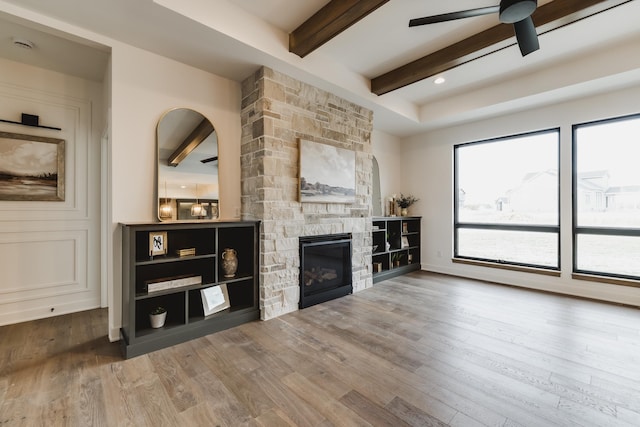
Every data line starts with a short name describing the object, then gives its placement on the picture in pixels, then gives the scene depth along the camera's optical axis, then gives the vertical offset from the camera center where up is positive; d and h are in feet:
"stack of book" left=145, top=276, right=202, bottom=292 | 8.57 -2.14
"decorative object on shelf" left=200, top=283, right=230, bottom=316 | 9.58 -2.96
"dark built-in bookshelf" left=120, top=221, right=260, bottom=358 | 8.06 -2.17
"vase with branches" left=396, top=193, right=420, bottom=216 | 18.82 +0.83
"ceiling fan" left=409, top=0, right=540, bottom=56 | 6.85 +5.13
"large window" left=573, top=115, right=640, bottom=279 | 12.20 +0.75
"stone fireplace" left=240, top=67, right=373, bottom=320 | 10.44 +1.74
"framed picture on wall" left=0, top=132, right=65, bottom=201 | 9.87 +1.76
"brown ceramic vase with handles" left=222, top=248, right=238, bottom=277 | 10.26 -1.74
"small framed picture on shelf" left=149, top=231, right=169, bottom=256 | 8.64 -0.87
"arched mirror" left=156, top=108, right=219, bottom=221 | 9.50 +1.73
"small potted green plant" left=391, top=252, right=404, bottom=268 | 17.53 -2.79
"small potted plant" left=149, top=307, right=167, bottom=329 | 8.62 -3.16
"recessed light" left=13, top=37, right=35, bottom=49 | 8.59 +5.39
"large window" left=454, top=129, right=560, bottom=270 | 14.32 +0.76
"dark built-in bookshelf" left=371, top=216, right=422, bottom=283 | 16.17 -1.99
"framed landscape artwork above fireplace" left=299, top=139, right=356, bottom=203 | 11.53 +1.82
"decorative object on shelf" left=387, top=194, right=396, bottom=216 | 18.53 +0.56
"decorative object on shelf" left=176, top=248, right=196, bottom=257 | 9.22 -1.22
